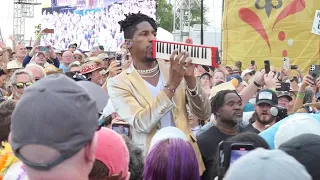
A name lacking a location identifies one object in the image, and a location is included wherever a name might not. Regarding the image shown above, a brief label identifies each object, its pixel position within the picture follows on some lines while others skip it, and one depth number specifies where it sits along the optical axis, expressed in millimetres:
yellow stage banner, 15070
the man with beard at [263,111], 5294
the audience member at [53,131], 1637
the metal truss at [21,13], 47312
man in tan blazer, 3934
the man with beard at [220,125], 4297
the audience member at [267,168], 1666
